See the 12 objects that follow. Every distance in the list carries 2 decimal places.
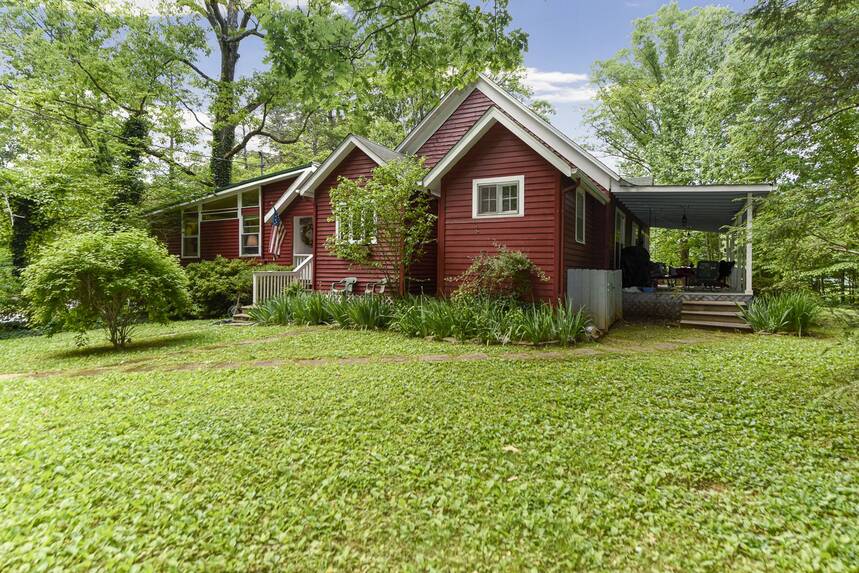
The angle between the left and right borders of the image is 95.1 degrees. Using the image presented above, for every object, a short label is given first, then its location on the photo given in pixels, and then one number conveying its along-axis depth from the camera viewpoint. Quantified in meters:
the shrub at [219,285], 12.37
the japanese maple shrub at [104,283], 6.95
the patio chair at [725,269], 12.26
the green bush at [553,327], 7.29
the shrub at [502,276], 8.27
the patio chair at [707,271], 12.05
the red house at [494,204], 8.68
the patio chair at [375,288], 10.57
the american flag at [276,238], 13.84
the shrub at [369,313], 9.11
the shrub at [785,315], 8.09
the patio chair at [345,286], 10.98
